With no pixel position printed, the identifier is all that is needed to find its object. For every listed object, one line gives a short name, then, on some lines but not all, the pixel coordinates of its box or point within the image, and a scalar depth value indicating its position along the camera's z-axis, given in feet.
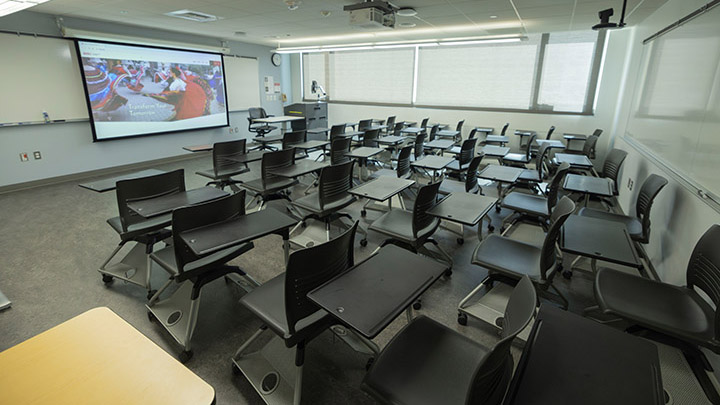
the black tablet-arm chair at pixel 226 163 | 14.15
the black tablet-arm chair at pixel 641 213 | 8.84
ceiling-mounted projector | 13.87
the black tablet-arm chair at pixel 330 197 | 10.90
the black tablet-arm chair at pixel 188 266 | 6.81
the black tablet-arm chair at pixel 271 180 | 12.60
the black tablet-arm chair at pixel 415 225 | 8.86
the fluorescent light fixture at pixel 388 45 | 22.16
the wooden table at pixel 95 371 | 2.95
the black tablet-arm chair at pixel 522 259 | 6.86
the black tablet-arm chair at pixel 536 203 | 10.53
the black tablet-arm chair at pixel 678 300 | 5.25
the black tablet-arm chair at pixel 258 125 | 28.48
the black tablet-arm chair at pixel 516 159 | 16.47
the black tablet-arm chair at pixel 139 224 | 8.59
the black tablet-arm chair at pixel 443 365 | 3.65
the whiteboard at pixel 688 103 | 7.52
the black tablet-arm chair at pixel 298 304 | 5.12
